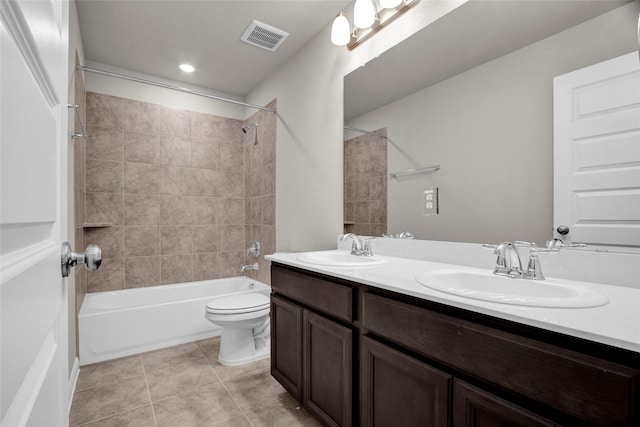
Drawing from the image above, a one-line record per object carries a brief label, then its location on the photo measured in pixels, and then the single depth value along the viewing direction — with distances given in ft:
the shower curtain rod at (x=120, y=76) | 7.66
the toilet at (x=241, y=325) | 7.42
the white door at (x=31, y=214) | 0.95
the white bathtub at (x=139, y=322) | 7.79
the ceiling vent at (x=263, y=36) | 7.84
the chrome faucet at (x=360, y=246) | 6.23
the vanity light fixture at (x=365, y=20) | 5.89
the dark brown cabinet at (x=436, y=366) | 2.31
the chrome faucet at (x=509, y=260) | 3.86
